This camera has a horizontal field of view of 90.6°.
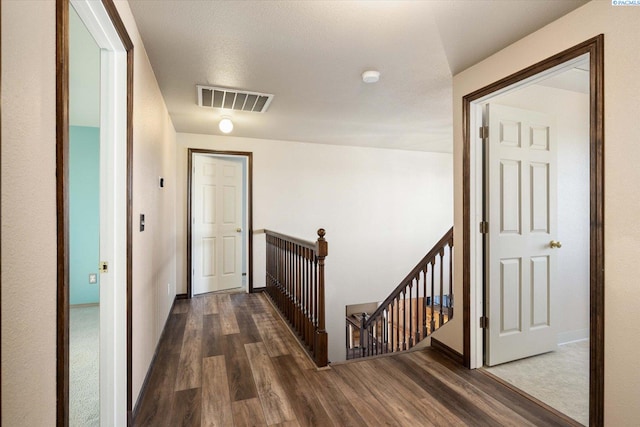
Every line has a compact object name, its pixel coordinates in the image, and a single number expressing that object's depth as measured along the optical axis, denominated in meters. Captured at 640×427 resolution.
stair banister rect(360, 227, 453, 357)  2.74
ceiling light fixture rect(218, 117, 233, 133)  3.52
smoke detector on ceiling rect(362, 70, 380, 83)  2.43
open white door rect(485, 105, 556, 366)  2.41
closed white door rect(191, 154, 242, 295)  4.48
